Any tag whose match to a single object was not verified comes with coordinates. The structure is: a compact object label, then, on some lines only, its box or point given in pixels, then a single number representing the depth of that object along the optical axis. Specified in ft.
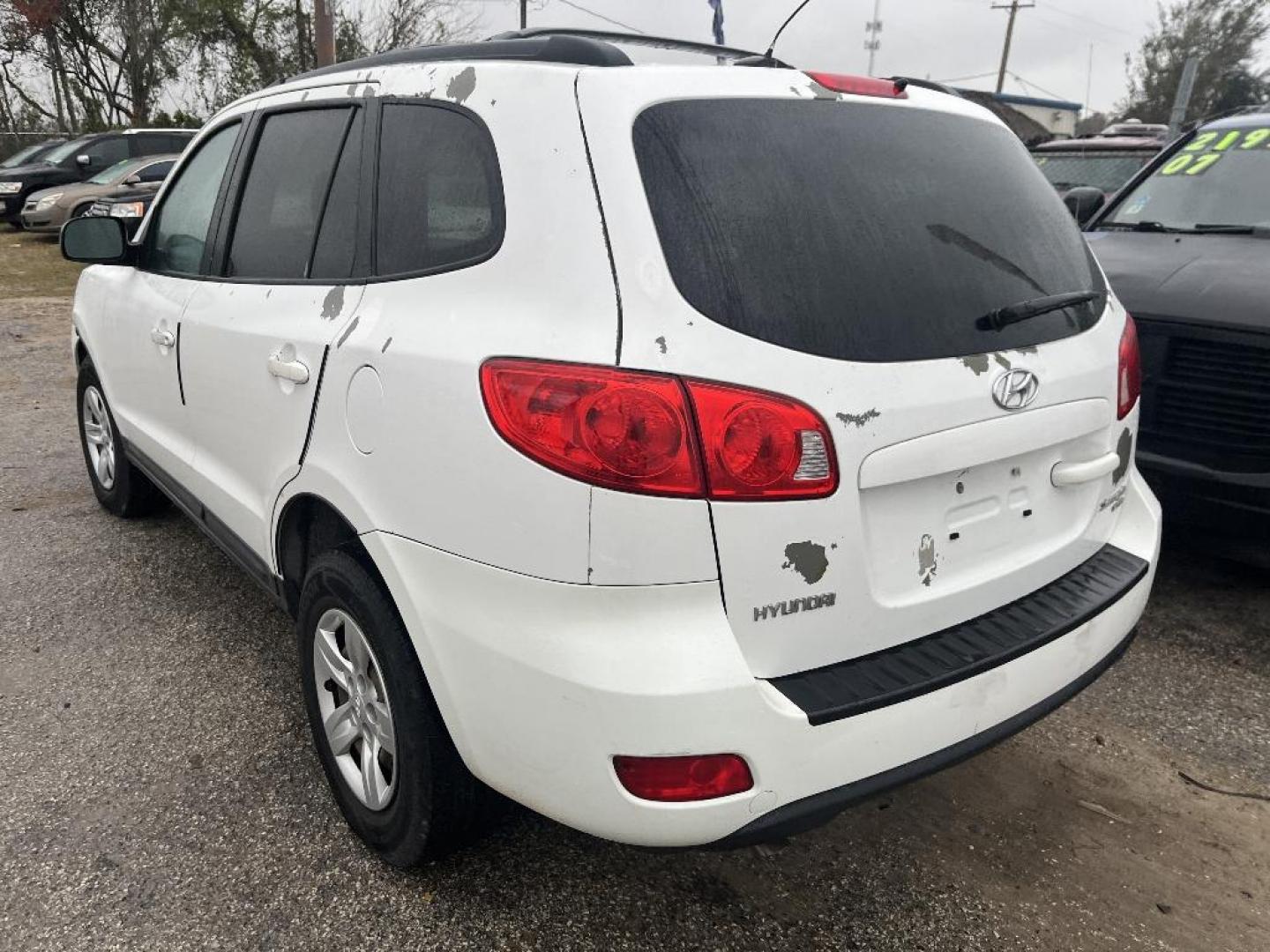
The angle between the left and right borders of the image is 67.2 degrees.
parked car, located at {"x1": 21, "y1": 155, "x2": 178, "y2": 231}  48.47
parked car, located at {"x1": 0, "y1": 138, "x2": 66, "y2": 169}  59.77
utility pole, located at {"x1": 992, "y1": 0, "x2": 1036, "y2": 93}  154.71
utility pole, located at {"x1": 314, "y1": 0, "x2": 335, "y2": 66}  43.27
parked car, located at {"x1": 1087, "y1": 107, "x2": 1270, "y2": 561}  10.48
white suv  5.15
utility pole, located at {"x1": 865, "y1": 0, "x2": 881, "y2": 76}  156.97
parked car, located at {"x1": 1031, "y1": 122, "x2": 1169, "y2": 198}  27.48
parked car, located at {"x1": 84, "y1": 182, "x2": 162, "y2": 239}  41.53
